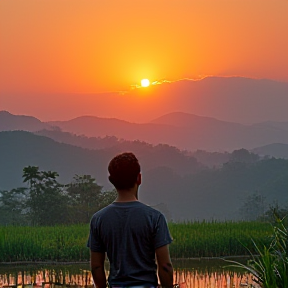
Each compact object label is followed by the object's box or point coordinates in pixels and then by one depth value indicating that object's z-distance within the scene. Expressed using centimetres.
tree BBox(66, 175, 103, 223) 2181
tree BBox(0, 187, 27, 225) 2592
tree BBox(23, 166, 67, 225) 2223
